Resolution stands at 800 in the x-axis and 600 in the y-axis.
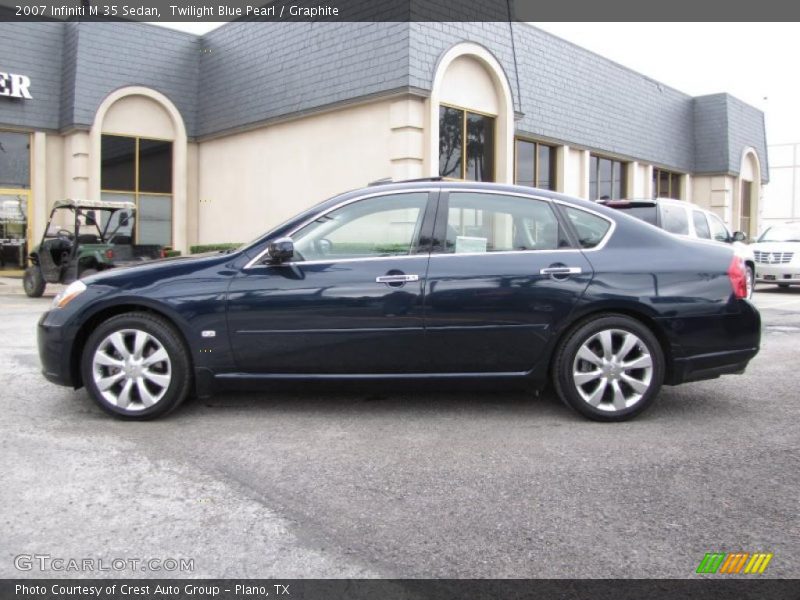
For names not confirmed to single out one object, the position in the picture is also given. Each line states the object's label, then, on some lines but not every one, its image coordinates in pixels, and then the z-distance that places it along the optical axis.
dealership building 14.85
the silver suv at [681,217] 10.70
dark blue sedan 4.73
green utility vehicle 13.59
